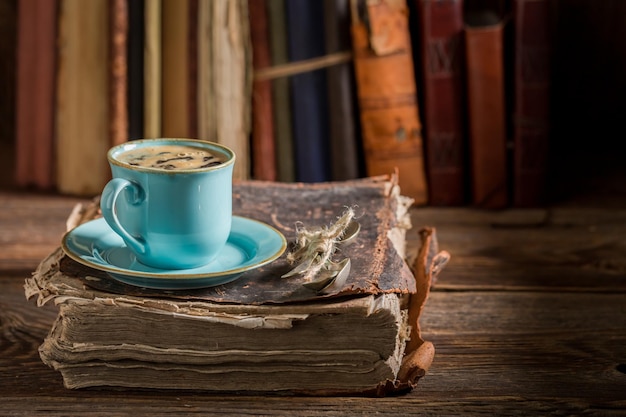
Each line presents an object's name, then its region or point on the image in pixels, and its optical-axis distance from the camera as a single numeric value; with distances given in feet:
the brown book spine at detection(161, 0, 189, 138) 4.13
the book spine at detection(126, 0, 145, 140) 4.13
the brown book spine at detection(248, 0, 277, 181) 4.15
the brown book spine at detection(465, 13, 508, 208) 4.09
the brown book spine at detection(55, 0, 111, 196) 4.18
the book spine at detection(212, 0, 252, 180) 4.08
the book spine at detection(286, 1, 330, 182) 4.11
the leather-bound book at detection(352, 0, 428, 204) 4.09
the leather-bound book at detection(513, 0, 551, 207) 4.08
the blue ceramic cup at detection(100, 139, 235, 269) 2.78
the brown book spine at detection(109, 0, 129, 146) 4.12
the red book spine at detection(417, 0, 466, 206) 4.10
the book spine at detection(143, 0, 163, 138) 4.11
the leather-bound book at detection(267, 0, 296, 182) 4.14
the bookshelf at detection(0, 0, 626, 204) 4.70
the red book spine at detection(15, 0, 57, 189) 4.22
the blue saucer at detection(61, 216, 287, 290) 2.77
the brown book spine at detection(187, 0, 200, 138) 4.12
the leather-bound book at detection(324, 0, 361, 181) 4.11
